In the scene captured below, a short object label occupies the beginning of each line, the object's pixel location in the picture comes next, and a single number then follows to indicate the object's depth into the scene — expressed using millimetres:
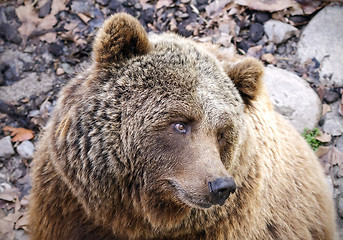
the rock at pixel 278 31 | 13008
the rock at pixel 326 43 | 12430
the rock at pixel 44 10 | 13362
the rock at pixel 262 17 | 13352
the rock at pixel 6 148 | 11547
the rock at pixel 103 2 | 13641
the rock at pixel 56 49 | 12836
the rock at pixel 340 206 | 11016
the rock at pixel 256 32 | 13312
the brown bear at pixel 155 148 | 6383
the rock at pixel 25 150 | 11656
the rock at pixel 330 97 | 12172
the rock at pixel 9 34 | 12812
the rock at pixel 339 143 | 11781
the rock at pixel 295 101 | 11844
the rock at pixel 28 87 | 12250
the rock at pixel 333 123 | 11898
